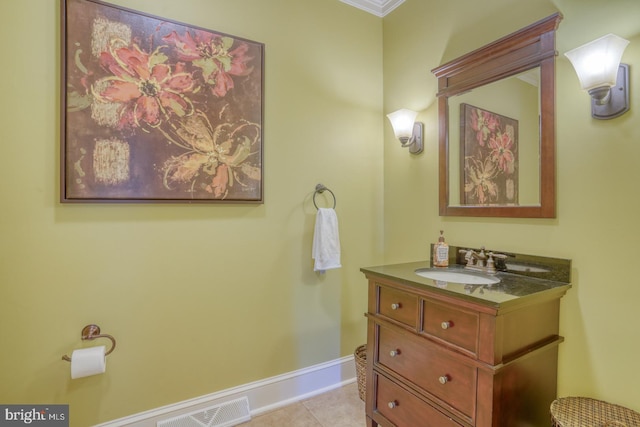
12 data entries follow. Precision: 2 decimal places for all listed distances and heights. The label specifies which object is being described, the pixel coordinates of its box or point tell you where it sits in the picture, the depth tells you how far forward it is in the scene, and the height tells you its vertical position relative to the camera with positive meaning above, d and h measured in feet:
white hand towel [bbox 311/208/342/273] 6.76 -0.63
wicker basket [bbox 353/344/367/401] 6.71 -3.38
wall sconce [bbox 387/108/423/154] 6.81 +1.80
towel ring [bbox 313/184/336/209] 7.13 +0.51
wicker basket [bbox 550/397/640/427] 3.83 -2.50
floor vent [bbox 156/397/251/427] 5.77 -3.78
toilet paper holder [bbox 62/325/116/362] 5.15 -1.96
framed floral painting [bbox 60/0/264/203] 5.01 +1.76
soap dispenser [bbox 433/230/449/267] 6.02 -0.81
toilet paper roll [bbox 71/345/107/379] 4.75 -2.24
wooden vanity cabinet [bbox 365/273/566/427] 3.88 -2.00
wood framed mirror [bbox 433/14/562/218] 4.91 +1.47
